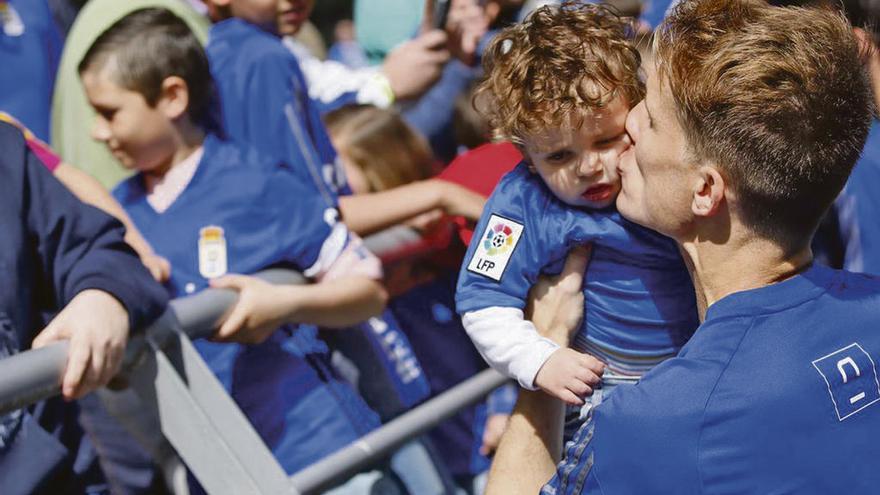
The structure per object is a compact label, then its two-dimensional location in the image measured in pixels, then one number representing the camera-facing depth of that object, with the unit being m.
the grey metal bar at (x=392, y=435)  2.79
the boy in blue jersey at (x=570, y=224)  2.16
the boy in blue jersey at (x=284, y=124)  3.42
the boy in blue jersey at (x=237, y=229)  2.97
